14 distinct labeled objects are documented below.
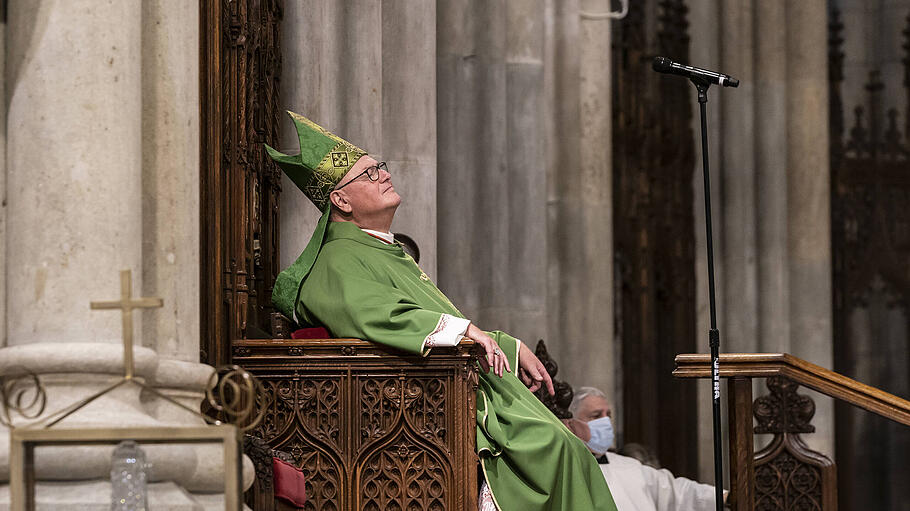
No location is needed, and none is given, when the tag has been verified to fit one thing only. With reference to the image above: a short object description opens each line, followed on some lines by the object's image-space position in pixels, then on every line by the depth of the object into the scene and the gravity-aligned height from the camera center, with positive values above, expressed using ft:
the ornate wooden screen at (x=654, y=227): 67.15 +0.54
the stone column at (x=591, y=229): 60.90 +0.48
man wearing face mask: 45.96 -3.50
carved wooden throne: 32.68 -1.79
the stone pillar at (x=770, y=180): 67.41 +1.54
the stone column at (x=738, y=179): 67.21 +1.58
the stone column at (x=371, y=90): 46.91 +2.66
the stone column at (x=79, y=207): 25.48 +0.46
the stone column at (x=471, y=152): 56.08 +1.89
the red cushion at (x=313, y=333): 34.68 -0.86
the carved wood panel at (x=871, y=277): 72.69 -0.67
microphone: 35.12 +2.07
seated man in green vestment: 32.91 -0.63
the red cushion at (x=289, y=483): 30.68 -2.27
